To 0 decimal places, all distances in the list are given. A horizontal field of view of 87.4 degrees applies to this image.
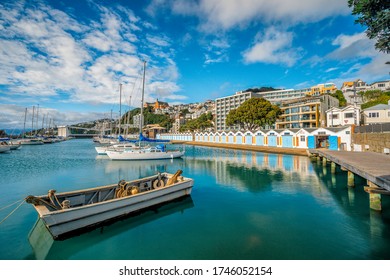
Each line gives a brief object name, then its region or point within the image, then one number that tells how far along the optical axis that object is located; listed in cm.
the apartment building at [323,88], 10390
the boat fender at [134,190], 1078
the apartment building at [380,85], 9388
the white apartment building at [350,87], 9669
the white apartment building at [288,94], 11069
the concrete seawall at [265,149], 3706
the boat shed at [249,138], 5228
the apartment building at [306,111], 6309
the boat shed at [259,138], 4934
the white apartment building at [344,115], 4409
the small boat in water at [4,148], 4700
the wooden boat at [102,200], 809
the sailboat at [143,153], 3272
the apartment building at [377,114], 4364
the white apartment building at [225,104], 10806
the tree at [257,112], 5731
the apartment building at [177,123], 15362
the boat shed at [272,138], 4541
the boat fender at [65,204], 865
